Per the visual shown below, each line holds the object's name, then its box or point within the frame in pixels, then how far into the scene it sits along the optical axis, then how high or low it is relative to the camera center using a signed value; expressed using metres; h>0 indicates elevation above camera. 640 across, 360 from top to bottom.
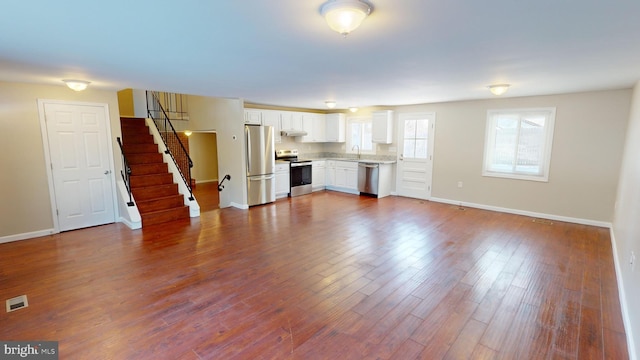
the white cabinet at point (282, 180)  7.21 -0.83
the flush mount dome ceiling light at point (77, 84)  3.99 +0.81
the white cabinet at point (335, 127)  8.36 +0.53
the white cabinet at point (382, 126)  7.43 +0.51
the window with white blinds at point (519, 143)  5.52 +0.09
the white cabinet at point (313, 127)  8.05 +0.51
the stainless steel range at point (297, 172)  7.53 -0.66
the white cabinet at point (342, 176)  7.88 -0.79
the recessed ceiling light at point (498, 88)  4.36 +0.87
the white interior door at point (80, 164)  4.71 -0.32
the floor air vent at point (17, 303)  2.71 -1.47
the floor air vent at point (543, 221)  5.28 -1.30
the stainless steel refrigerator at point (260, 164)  6.31 -0.39
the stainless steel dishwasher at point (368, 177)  7.40 -0.77
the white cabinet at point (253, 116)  6.62 +0.65
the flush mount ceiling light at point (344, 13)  1.72 +0.78
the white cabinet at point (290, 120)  7.47 +0.65
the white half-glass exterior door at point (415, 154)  7.02 -0.18
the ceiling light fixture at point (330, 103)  6.39 +0.93
